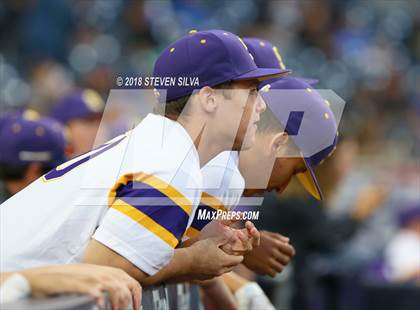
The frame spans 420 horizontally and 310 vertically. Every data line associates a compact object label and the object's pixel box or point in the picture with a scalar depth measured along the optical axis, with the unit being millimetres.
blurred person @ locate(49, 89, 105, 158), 14172
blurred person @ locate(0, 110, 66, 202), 9875
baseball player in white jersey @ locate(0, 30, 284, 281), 5383
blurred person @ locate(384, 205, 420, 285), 13980
